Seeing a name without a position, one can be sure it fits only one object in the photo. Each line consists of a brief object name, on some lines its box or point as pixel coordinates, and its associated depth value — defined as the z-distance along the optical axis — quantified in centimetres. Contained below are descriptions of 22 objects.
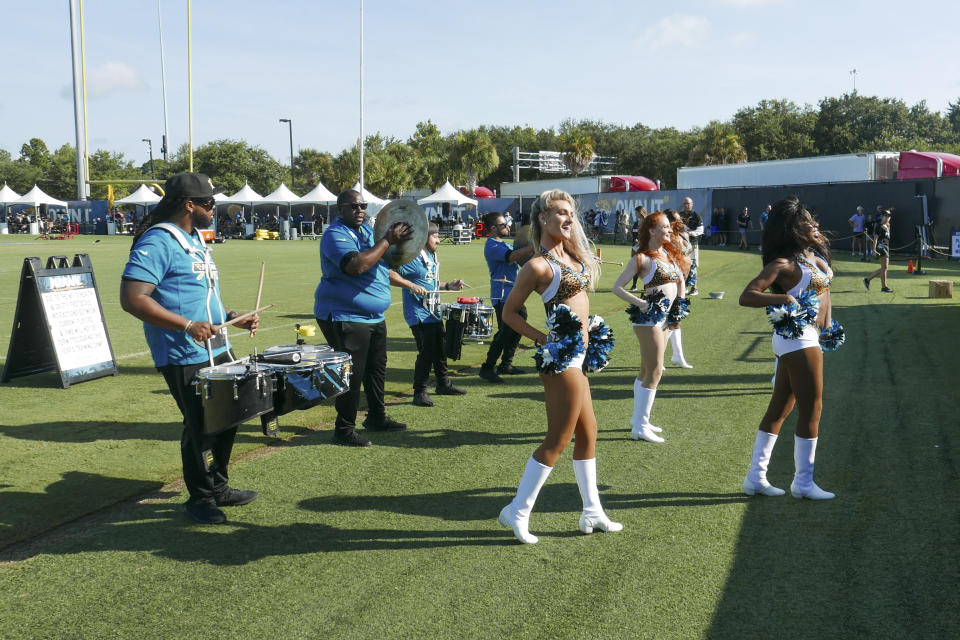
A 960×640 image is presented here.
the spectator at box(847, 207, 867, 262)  2797
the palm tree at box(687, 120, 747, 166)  7544
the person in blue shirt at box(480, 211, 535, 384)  858
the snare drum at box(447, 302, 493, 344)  889
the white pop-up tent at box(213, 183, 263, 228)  4603
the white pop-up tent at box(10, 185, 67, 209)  5028
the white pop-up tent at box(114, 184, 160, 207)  4872
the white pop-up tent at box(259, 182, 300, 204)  4563
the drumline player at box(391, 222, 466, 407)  768
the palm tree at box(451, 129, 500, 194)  7506
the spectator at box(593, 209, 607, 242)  4272
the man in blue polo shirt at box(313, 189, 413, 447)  574
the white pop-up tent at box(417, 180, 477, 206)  4684
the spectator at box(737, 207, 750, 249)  3419
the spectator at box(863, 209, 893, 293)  1722
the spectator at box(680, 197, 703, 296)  1487
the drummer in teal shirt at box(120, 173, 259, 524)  404
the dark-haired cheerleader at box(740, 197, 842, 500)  466
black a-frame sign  830
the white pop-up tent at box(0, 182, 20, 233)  5078
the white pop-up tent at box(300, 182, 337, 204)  4525
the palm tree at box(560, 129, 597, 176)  7950
